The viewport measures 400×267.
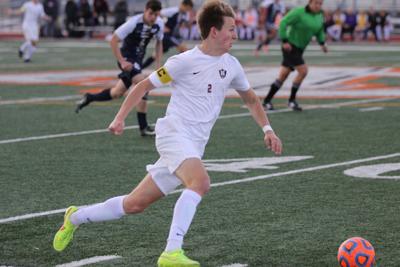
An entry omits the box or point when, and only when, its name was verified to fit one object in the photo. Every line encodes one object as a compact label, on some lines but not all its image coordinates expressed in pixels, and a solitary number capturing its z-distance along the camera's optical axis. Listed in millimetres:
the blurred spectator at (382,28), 45344
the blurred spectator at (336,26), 45250
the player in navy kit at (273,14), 41594
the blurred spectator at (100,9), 50788
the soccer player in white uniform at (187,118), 6832
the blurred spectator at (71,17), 48781
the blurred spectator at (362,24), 46094
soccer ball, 6613
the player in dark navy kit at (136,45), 14352
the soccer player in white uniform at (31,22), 32938
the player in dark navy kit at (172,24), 19312
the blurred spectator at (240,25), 47450
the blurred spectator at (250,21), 47094
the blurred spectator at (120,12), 46669
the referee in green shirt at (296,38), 17859
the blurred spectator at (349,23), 45281
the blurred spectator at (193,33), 47031
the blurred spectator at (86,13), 49697
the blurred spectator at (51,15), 47969
